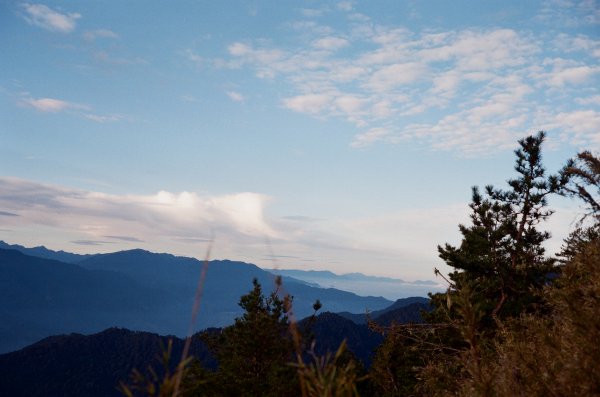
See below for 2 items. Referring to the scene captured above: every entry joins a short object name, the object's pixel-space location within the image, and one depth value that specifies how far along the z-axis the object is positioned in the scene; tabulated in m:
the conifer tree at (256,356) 25.22
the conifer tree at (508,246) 20.27
